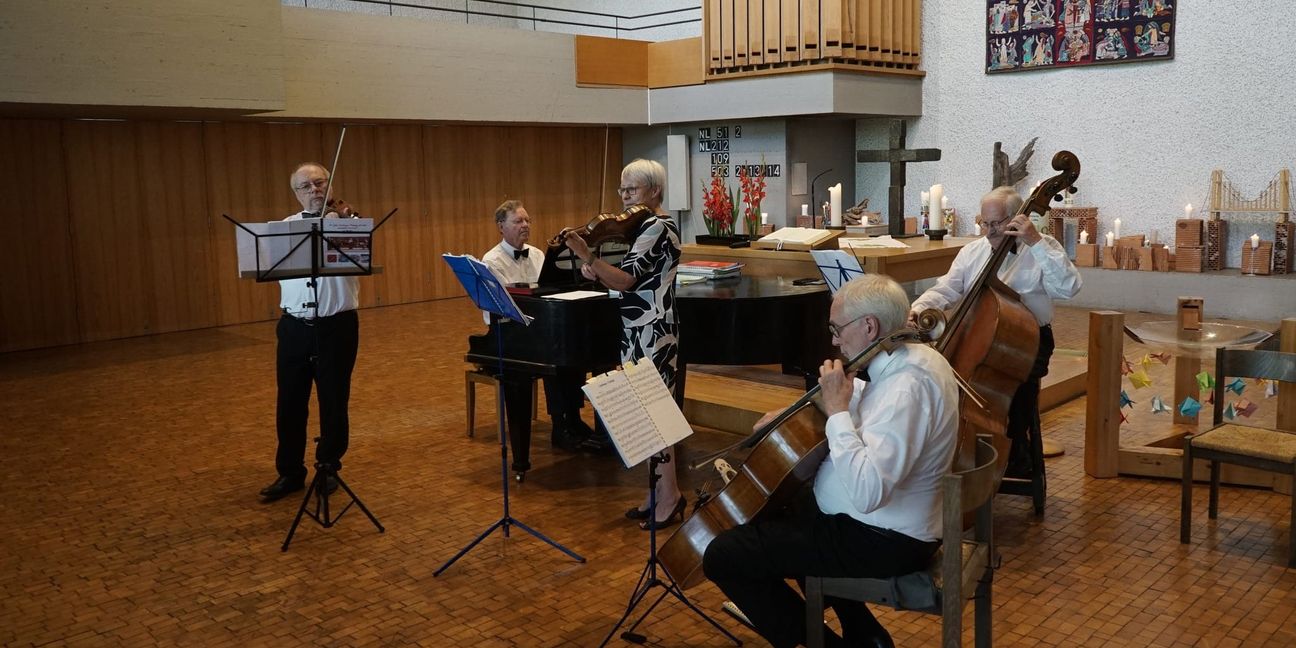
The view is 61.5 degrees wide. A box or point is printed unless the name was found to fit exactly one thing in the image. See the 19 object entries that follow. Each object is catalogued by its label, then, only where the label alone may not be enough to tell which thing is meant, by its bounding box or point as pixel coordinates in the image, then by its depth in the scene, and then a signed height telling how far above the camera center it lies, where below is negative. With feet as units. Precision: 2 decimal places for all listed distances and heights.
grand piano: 16.55 -2.17
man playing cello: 8.84 -2.48
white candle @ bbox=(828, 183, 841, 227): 23.53 -0.33
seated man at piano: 19.35 -1.36
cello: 9.61 -2.60
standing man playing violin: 16.52 -2.17
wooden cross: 24.22 +0.65
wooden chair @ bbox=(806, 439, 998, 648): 8.77 -3.36
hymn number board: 44.78 +2.01
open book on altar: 20.67 -0.94
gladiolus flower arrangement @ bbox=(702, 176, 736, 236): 22.34 -0.36
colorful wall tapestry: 35.68 +5.16
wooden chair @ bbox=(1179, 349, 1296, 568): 13.73 -3.37
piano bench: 19.69 -3.42
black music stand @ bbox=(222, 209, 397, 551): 15.05 -0.92
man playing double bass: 14.48 -1.22
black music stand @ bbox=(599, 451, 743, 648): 11.86 -4.34
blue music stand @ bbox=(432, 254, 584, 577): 13.84 -1.27
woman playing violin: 14.49 -1.09
